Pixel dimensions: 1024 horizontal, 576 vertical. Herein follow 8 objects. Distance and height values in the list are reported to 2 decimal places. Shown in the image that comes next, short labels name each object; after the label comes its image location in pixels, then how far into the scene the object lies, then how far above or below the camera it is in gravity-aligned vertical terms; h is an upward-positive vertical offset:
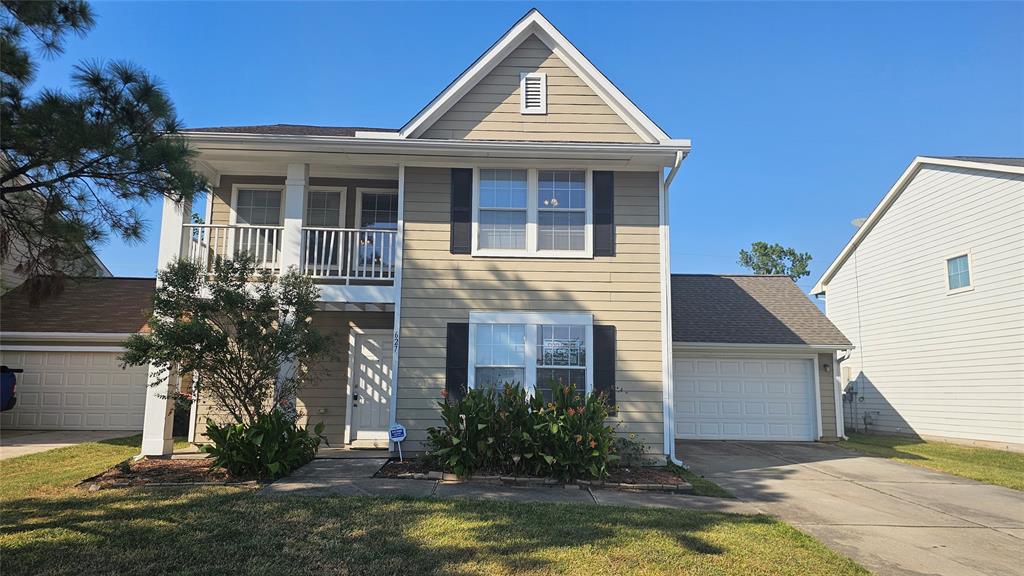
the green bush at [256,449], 7.25 -1.08
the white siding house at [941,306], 12.82 +1.78
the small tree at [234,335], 7.37 +0.35
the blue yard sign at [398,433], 8.30 -0.96
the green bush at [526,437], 7.63 -0.91
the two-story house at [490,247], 9.14 +1.93
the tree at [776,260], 43.03 +8.34
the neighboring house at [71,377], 12.73 -0.40
